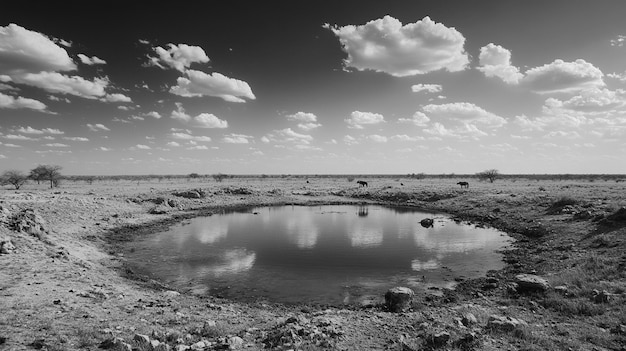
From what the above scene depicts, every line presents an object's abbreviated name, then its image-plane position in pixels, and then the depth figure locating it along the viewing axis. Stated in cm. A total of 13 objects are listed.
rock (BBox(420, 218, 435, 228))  3609
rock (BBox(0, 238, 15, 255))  1677
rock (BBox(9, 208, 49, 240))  2062
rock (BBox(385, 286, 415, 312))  1364
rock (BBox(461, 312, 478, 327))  1109
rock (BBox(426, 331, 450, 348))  951
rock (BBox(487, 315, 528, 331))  1038
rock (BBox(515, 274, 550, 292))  1417
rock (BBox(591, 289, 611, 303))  1219
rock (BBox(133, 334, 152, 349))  906
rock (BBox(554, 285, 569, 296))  1343
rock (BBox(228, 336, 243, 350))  938
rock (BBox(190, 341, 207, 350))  924
